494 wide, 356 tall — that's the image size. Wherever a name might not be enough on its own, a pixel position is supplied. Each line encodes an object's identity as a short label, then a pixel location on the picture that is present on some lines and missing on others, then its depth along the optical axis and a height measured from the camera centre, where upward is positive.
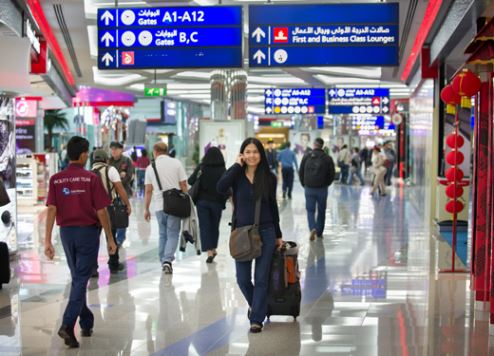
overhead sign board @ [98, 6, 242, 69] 11.10 +1.32
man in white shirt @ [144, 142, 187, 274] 9.79 -0.63
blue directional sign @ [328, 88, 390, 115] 26.78 +1.21
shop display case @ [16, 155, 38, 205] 20.83 -1.04
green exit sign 24.88 +1.35
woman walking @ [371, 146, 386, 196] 25.14 -1.05
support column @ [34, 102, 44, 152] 29.45 +0.28
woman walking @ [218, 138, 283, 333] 6.79 -0.53
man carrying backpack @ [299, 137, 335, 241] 13.08 -0.66
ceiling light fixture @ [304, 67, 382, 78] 24.40 +1.96
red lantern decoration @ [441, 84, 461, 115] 9.09 +0.45
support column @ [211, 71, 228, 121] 19.31 +0.97
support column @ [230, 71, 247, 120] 19.33 +0.92
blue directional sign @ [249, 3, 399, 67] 10.80 +1.33
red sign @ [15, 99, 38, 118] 26.29 +0.90
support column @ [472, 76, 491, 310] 7.55 -0.58
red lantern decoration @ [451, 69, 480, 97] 8.04 +0.51
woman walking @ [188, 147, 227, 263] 10.22 -0.75
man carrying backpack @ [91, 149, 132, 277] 8.88 -0.38
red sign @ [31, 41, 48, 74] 15.41 +1.39
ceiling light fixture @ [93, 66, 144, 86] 28.28 +1.99
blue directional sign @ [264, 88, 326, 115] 26.55 +1.15
